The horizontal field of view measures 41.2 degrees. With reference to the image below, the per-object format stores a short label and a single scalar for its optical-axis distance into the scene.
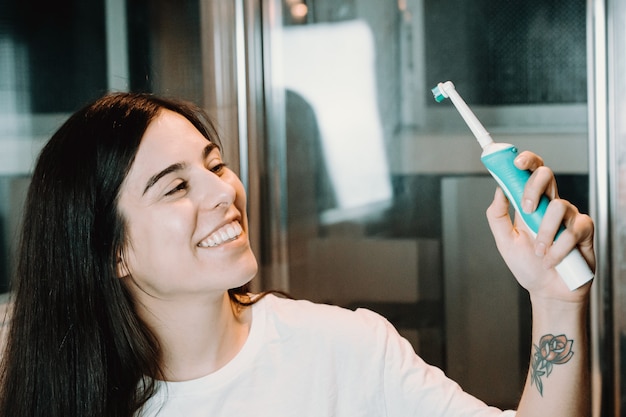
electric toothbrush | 0.99
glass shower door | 1.89
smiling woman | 1.25
